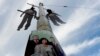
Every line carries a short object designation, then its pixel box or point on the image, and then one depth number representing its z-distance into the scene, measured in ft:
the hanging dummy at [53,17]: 34.84
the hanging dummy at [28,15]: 34.12
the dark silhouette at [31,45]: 25.98
